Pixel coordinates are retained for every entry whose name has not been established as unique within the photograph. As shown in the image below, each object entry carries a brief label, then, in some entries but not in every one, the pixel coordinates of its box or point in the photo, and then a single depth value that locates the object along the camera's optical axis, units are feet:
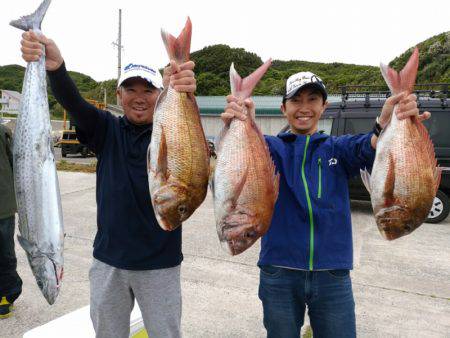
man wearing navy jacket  7.44
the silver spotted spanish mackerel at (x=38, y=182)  5.82
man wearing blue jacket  7.41
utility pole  75.78
